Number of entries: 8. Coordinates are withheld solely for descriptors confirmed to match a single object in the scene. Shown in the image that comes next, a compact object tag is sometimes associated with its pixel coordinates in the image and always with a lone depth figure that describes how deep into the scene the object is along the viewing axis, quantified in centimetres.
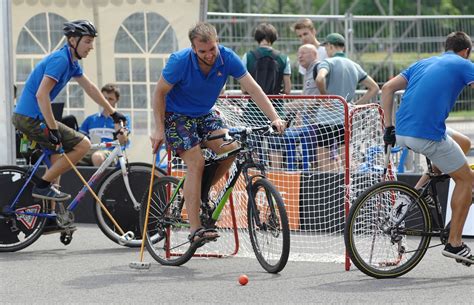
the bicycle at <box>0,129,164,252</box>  2192
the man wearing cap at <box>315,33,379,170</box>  2558
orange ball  1818
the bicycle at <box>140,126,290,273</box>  1867
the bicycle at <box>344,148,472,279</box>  1858
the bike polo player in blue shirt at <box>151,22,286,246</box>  1905
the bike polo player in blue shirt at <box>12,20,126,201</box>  2111
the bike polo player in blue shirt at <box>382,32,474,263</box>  1860
